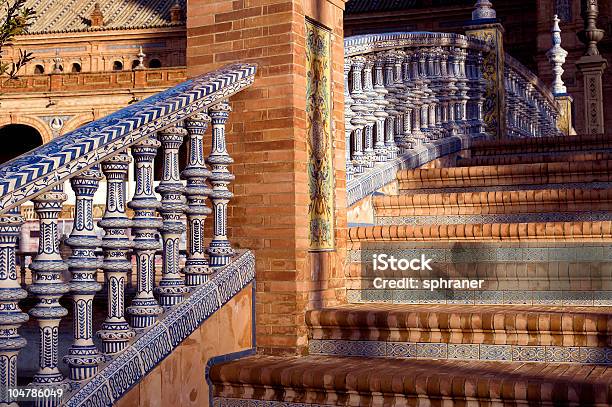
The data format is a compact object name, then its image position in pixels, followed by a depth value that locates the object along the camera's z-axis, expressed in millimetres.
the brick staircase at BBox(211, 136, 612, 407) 3568
